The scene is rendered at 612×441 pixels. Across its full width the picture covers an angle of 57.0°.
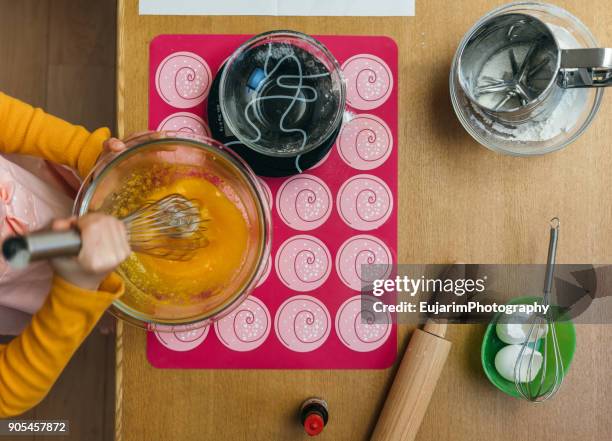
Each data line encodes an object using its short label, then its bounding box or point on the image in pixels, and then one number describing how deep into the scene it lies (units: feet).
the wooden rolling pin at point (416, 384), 2.02
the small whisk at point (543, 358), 2.03
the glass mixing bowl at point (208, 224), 1.70
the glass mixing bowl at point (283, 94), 1.88
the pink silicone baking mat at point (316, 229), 2.06
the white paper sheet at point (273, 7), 2.05
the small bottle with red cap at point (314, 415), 1.96
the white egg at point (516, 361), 2.02
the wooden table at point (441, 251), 2.07
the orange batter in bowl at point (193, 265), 1.76
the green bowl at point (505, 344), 2.05
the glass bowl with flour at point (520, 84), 1.86
